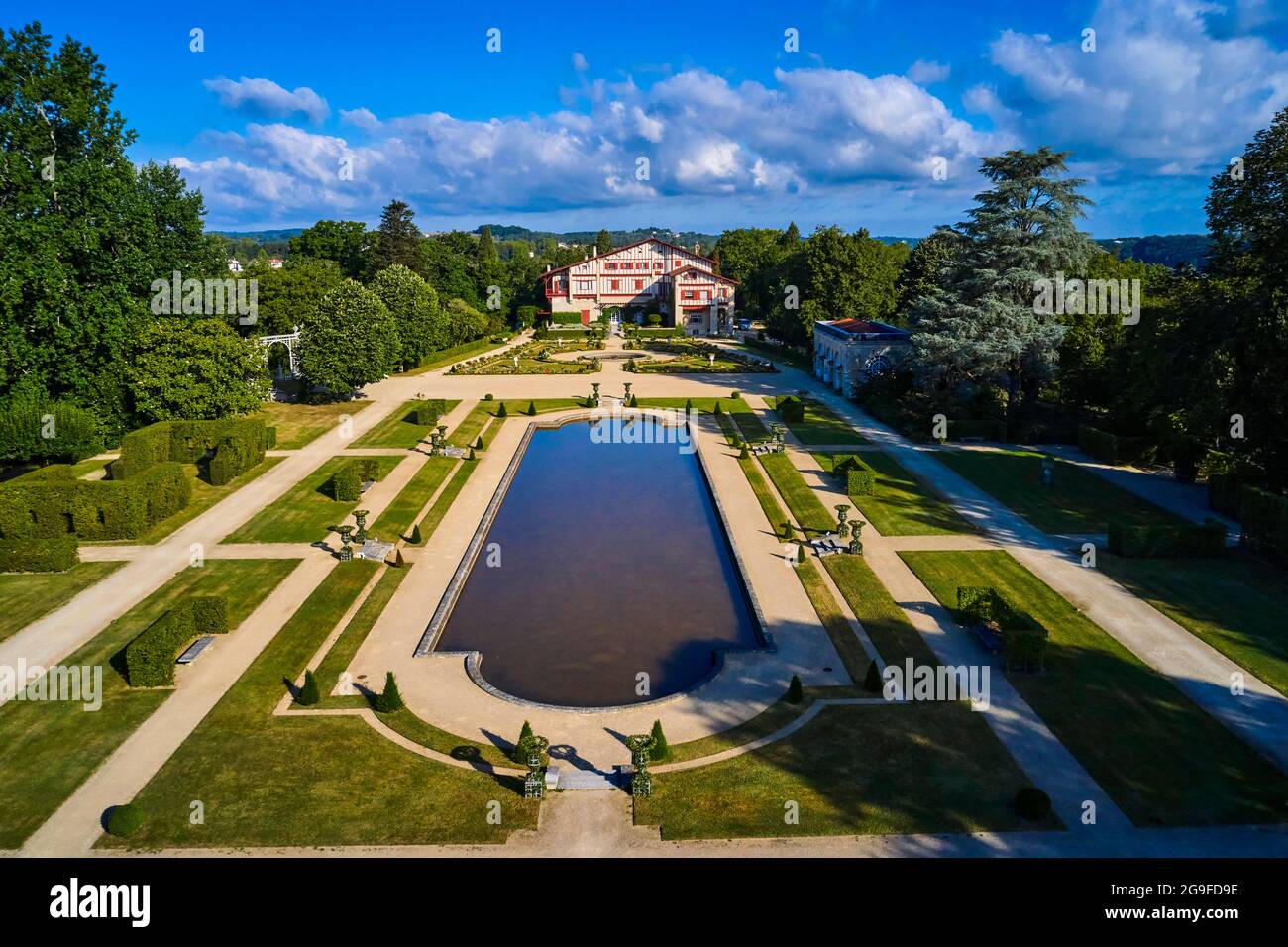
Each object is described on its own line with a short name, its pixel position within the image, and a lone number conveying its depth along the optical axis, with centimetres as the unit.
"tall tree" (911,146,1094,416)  5412
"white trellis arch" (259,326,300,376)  7600
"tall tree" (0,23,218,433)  4528
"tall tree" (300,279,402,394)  6419
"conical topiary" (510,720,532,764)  2172
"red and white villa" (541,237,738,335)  12575
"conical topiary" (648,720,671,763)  2205
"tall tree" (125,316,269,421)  5019
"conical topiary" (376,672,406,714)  2462
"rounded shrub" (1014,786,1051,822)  1964
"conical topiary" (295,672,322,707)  2502
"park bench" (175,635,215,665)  2775
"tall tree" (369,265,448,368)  8056
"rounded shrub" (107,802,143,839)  1947
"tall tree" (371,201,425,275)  10369
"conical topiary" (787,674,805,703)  2480
